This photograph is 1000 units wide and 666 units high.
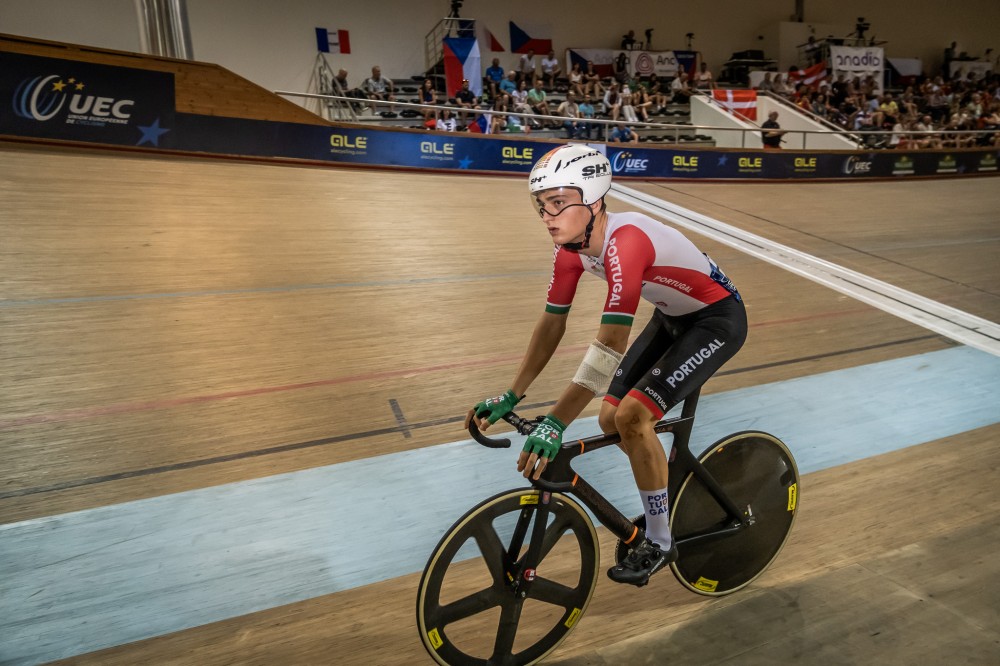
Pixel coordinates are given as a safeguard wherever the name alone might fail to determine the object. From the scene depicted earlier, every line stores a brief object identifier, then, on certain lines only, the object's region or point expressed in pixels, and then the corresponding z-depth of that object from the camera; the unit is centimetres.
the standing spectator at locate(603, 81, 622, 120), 1362
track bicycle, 166
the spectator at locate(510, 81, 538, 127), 1303
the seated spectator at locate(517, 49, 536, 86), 1460
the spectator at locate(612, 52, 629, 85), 1650
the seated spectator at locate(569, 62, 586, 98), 1461
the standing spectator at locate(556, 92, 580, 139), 1227
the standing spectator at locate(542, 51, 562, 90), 1550
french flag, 1430
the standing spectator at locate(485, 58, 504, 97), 1457
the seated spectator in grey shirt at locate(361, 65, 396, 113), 1319
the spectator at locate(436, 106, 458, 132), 1121
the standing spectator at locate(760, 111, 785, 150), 1370
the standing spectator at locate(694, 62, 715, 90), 1742
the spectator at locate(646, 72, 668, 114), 1606
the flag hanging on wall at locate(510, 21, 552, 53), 1672
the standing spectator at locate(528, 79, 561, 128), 1337
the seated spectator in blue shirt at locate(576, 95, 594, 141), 1199
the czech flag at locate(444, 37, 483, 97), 1411
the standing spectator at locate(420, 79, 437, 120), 1225
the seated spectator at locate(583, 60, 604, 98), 1497
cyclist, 168
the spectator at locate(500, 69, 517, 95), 1436
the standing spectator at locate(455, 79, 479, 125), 1261
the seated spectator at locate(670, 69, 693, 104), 1702
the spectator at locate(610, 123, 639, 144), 1208
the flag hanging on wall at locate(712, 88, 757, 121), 1686
